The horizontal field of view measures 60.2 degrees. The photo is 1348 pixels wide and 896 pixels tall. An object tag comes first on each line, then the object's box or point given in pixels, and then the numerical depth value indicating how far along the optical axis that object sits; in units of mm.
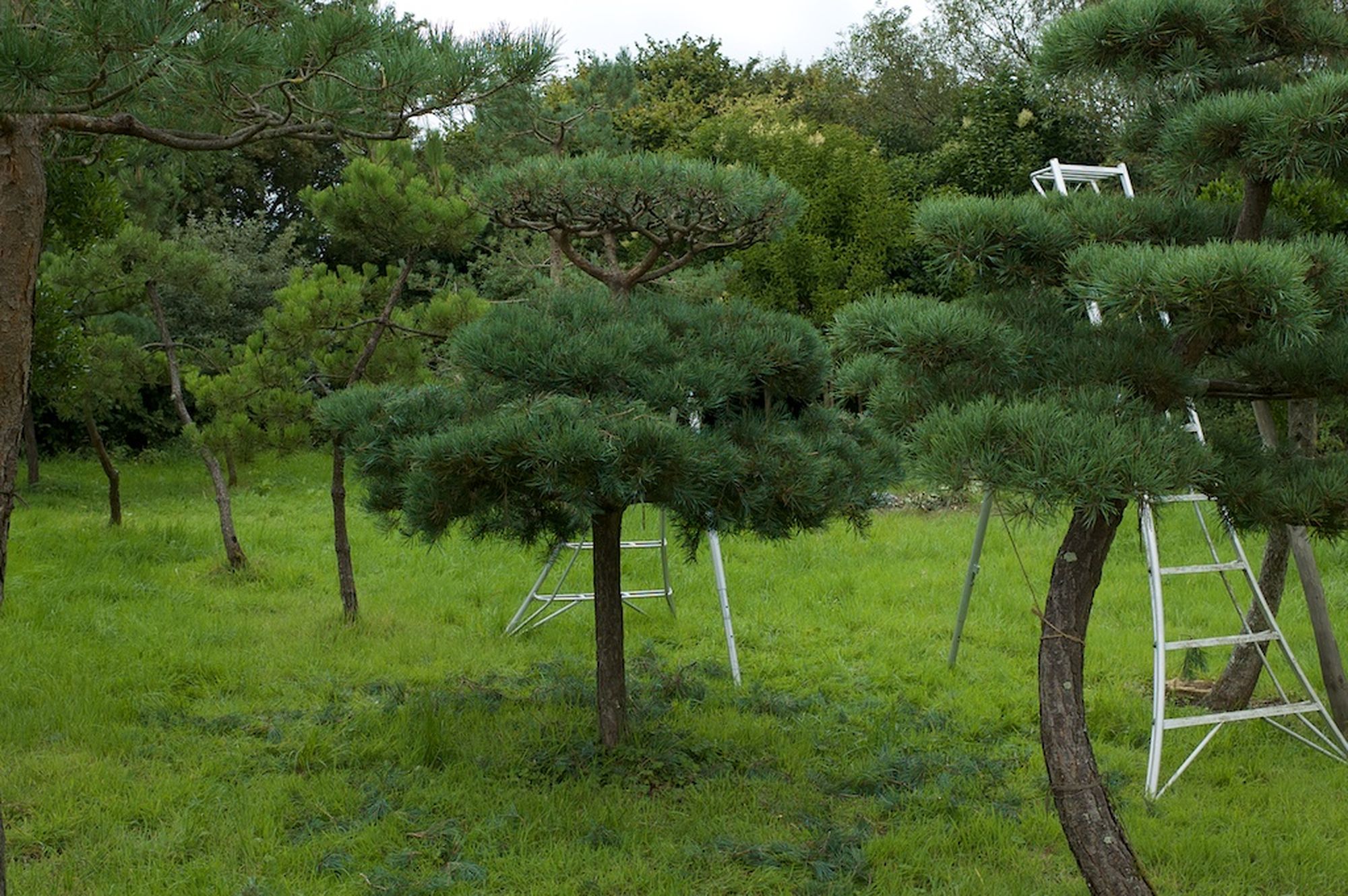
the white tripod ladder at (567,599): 5000
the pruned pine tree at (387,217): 5473
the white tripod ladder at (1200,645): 3760
